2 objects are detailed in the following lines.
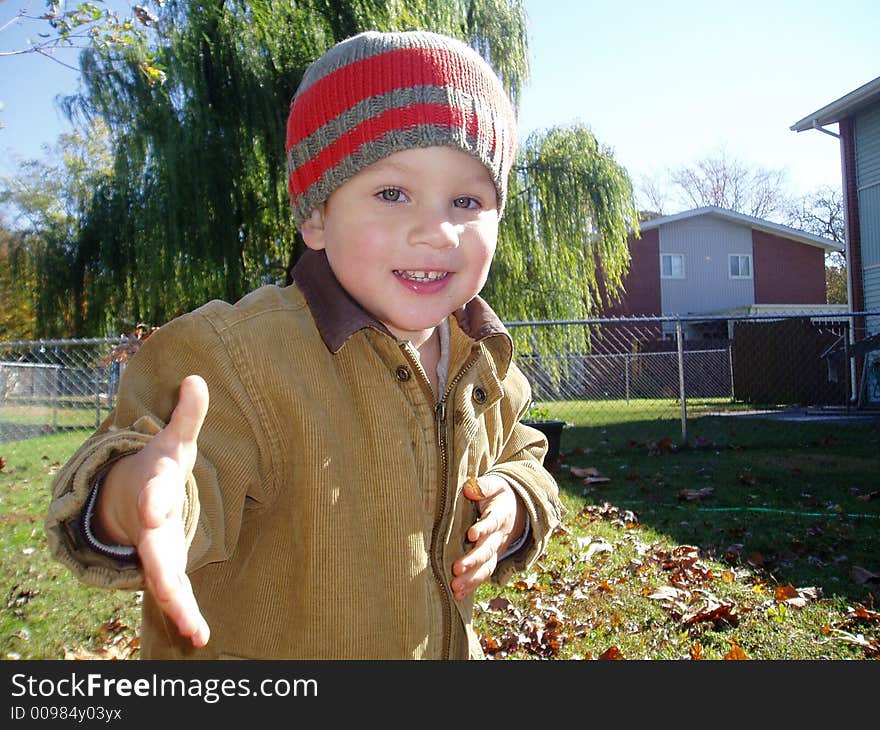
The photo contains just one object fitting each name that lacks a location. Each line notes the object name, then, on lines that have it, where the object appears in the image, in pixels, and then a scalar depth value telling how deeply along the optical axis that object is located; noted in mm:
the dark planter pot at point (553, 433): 7508
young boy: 1282
